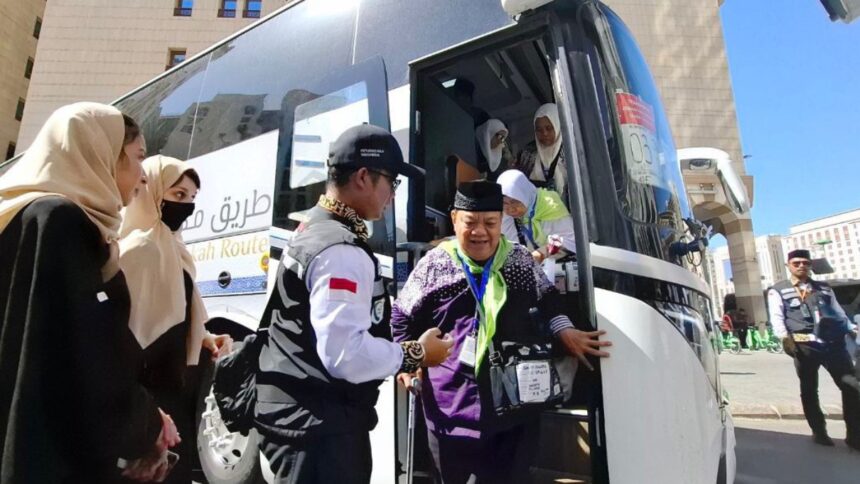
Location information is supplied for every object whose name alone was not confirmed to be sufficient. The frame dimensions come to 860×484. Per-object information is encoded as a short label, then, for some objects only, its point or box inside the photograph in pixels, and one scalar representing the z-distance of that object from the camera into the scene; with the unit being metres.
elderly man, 1.98
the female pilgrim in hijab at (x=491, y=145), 3.85
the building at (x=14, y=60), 30.42
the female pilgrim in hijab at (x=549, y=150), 3.25
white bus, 1.94
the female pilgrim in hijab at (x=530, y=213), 2.81
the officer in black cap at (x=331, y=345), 1.44
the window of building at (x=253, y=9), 28.12
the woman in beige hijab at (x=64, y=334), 1.05
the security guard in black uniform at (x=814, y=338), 5.20
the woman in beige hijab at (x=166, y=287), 1.98
